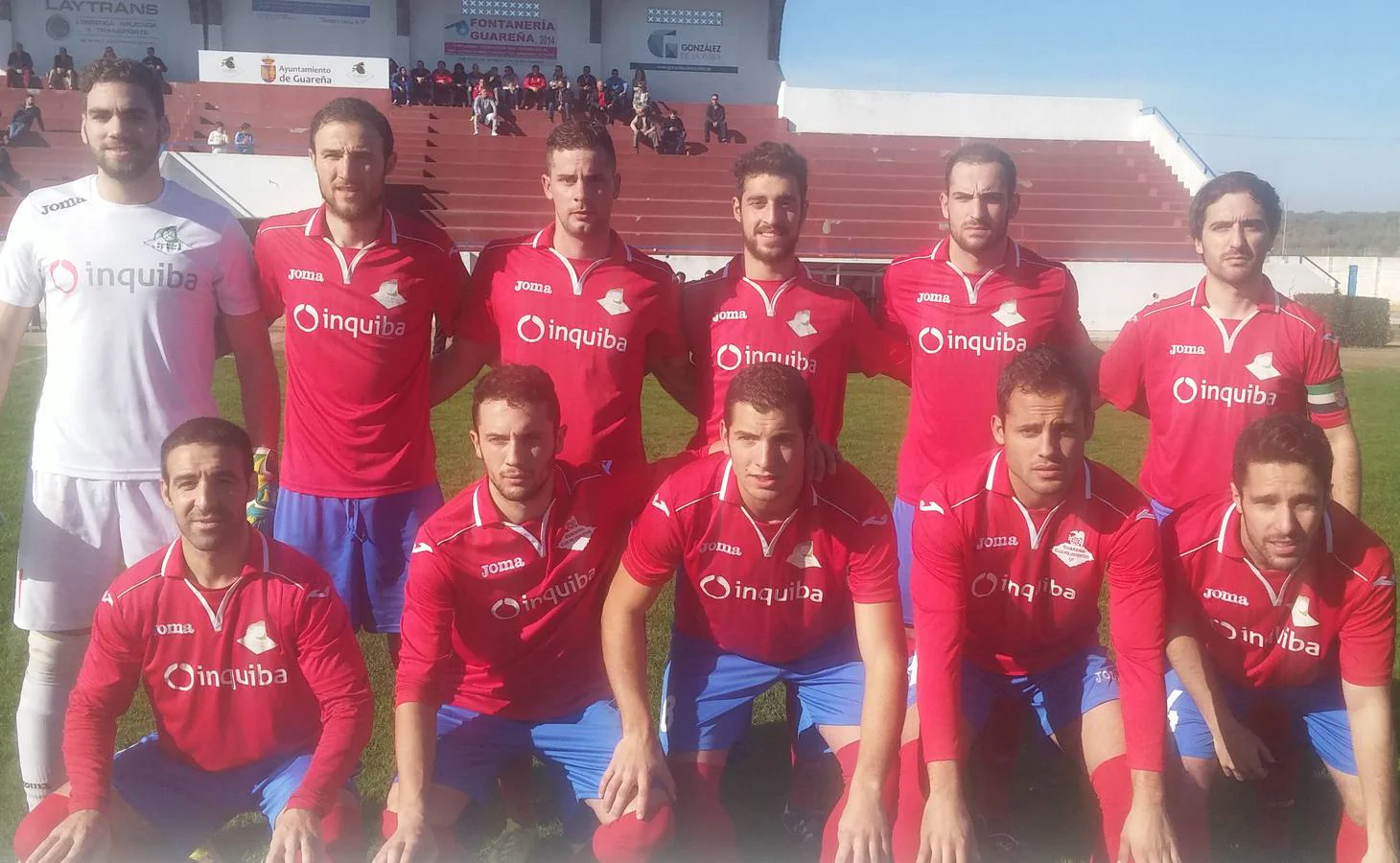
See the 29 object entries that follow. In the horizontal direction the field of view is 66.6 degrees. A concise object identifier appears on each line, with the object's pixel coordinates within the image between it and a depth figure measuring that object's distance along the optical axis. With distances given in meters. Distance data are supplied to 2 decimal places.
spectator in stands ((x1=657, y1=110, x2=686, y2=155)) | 26.31
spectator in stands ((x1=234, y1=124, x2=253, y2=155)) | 22.20
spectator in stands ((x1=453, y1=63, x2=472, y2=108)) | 27.47
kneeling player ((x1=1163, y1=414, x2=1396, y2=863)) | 2.68
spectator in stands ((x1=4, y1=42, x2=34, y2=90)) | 26.56
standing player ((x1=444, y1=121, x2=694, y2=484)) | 3.37
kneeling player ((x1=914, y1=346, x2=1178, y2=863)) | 2.66
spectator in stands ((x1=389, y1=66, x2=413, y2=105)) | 26.59
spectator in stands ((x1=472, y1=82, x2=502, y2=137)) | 26.16
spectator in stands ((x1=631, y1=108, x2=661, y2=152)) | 26.26
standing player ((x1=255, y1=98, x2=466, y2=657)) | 3.31
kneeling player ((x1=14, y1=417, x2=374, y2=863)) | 2.66
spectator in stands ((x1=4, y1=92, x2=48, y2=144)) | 23.75
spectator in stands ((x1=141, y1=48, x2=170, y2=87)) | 26.16
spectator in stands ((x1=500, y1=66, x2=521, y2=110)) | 27.16
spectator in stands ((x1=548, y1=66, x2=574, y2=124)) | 27.16
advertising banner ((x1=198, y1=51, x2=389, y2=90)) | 26.27
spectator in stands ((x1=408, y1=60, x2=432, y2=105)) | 27.14
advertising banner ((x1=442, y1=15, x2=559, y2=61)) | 29.25
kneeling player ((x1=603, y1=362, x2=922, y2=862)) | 2.69
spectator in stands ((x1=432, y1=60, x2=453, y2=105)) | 27.22
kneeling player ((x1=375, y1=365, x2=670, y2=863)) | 2.75
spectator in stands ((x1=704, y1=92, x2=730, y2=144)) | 26.84
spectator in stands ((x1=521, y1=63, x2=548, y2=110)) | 27.67
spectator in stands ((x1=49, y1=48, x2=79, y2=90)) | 26.31
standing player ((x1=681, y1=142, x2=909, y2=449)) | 3.37
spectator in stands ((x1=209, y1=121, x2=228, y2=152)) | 22.38
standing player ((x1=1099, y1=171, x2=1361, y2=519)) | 3.27
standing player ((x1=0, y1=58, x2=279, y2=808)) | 3.05
